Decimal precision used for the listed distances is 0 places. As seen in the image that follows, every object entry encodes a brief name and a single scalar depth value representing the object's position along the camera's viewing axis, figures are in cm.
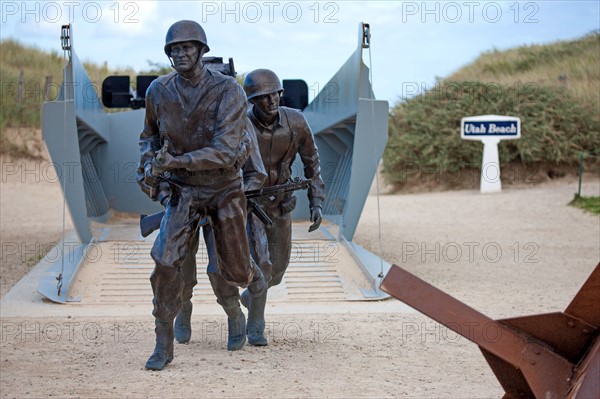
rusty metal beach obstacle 403
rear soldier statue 840
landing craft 1113
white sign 2441
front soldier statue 681
